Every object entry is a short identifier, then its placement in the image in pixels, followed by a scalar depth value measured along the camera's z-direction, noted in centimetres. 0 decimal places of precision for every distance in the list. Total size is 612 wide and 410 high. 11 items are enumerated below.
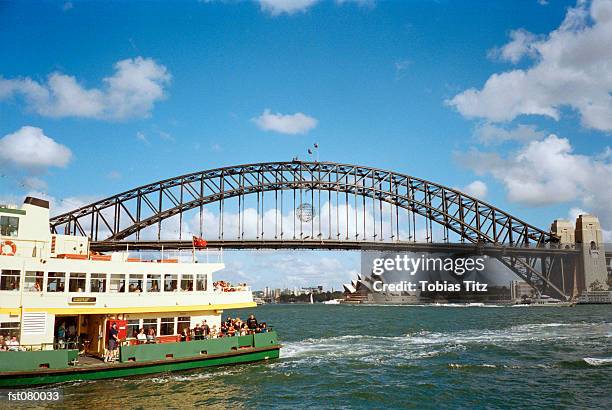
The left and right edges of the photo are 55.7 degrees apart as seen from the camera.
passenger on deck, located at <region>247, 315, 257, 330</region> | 2936
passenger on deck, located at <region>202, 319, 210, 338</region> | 2659
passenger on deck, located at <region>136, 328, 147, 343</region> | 2475
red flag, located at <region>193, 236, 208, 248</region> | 2971
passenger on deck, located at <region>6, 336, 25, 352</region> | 2162
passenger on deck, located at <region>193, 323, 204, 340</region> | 2633
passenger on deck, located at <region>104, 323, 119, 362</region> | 2339
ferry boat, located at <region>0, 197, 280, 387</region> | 2228
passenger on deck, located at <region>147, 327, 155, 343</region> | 2512
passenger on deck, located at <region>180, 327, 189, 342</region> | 2612
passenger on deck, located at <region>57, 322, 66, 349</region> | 2312
